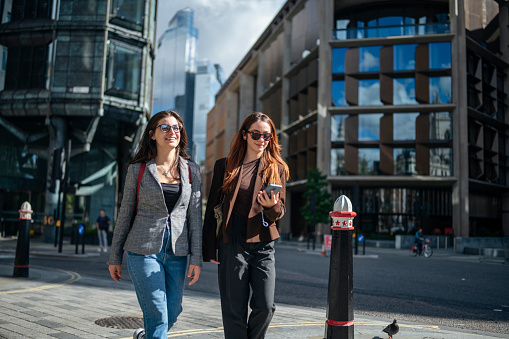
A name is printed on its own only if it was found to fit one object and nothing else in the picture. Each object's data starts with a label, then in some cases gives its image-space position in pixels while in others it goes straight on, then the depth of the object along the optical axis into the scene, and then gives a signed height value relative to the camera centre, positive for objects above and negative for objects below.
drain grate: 4.88 -1.15
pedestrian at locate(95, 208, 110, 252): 18.64 -0.57
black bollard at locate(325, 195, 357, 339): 3.30 -0.39
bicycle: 23.12 -1.20
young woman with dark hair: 3.02 -0.07
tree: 31.29 +1.58
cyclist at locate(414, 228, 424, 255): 23.31 -0.79
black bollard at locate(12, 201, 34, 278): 8.69 -0.65
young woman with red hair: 3.11 -0.12
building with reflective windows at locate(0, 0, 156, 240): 27.36 +7.89
